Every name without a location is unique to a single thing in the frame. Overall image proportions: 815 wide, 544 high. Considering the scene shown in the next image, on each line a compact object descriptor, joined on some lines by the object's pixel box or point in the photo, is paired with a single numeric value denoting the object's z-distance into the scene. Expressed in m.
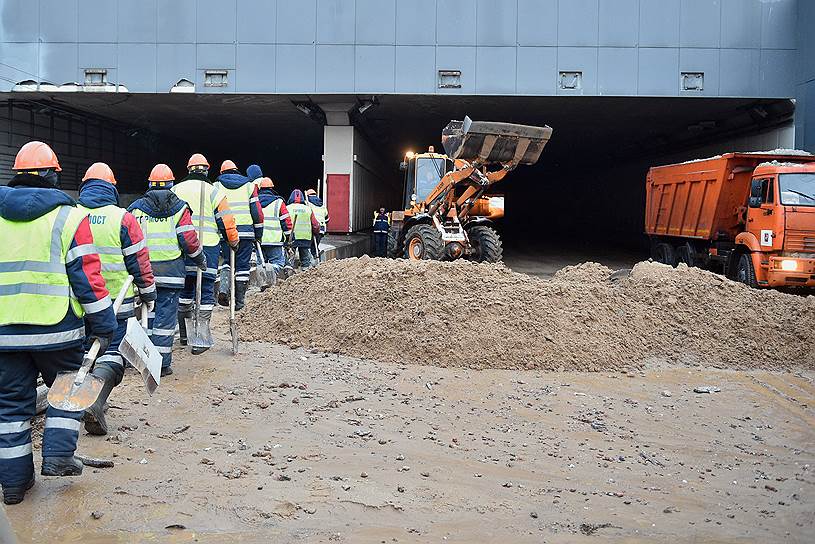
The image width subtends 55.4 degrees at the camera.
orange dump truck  13.72
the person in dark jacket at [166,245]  7.54
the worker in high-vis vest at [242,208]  10.66
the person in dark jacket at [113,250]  5.75
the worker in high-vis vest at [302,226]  15.46
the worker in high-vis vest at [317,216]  17.09
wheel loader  16.09
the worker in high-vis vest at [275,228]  13.32
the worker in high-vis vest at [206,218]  8.74
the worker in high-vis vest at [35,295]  4.40
